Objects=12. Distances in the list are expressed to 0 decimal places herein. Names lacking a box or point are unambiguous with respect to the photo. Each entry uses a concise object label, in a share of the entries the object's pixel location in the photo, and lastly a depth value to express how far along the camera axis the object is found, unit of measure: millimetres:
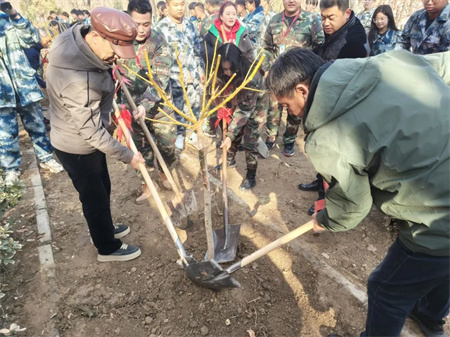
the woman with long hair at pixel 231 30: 3902
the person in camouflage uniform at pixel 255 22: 7184
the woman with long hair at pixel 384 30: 4820
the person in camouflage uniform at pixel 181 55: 4772
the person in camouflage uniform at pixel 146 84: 3088
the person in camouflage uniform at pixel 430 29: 3648
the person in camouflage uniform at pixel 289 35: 4289
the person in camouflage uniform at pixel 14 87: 3709
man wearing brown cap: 1831
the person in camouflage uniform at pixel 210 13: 5329
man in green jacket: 1266
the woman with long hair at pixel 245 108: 3172
